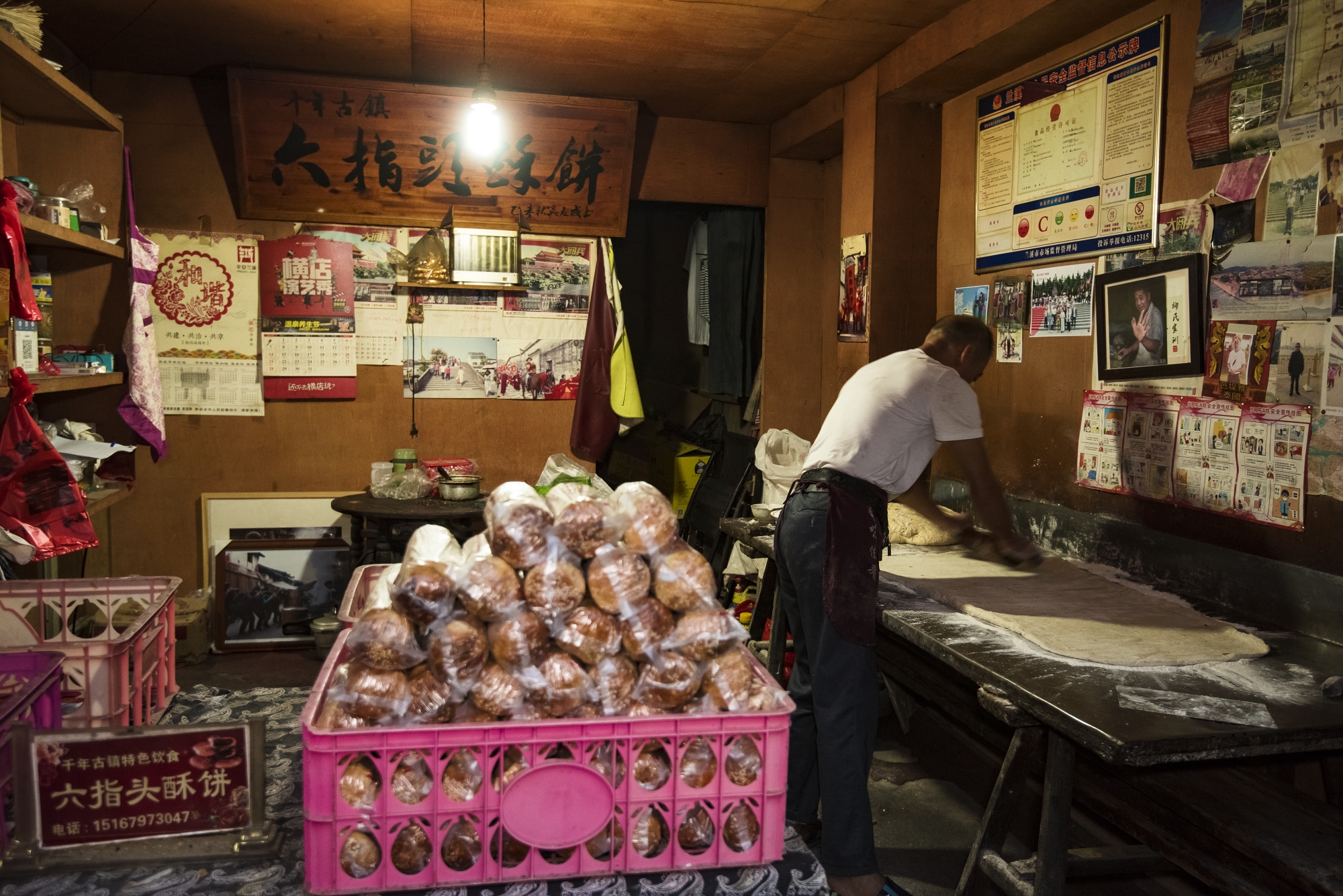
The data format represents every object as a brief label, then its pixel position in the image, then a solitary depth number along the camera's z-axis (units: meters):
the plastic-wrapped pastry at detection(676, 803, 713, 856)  1.33
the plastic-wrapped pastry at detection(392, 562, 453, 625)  1.33
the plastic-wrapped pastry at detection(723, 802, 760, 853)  1.34
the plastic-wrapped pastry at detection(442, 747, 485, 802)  1.26
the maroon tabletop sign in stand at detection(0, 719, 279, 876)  1.30
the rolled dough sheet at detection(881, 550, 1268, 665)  2.30
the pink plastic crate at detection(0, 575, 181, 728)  2.23
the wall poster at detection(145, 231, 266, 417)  4.86
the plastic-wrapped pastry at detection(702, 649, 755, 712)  1.36
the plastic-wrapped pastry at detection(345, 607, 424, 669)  1.31
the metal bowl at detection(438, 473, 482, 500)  4.60
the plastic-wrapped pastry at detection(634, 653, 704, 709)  1.35
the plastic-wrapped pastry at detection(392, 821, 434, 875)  1.26
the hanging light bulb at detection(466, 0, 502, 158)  3.88
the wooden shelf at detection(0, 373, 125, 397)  3.30
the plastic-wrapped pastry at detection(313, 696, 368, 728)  1.27
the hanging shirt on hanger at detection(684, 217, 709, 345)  5.80
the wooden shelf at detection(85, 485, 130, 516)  3.71
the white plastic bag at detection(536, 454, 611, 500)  4.94
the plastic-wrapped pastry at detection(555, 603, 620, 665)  1.35
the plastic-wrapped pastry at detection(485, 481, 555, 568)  1.40
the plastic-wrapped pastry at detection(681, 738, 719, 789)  1.32
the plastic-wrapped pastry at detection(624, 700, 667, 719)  1.33
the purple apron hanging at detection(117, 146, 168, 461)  4.37
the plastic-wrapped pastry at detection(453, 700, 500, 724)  1.32
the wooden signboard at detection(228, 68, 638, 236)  4.73
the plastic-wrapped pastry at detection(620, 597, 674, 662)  1.36
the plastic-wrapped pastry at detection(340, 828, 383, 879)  1.25
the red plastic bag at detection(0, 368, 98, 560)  2.99
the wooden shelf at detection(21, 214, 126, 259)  3.24
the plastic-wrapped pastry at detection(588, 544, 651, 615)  1.37
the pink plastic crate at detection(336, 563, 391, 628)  1.82
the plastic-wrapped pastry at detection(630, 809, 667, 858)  1.31
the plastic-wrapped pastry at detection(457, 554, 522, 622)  1.34
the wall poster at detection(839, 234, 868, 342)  4.48
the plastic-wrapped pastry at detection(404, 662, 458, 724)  1.30
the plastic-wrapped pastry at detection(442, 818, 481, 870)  1.27
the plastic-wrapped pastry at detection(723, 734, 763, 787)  1.33
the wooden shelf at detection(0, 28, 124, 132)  3.10
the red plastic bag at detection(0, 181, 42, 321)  2.88
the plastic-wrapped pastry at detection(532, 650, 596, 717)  1.32
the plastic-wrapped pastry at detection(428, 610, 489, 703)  1.31
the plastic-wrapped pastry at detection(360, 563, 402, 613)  1.48
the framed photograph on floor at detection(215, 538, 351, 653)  4.85
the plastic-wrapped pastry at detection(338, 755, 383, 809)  1.23
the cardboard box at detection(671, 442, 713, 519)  6.14
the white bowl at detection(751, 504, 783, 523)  3.85
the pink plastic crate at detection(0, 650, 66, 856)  1.48
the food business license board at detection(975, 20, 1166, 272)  3.13
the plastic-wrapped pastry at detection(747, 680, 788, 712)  1.36
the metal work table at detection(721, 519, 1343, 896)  1.80
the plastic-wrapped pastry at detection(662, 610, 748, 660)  1.37
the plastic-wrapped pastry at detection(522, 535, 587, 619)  1.36
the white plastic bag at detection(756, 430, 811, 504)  4.71
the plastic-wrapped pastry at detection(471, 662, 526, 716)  1.31
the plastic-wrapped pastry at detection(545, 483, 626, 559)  1.40
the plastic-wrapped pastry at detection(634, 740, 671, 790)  1.31
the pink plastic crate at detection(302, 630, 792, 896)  1.23
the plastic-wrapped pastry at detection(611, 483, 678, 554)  1.42
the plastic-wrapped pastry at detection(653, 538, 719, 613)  1.41
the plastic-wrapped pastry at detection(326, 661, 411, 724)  1.28
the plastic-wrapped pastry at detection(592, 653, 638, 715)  1.34
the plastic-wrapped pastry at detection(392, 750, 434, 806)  1.25
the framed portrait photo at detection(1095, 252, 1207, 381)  2.90
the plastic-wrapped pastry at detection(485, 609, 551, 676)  1.33
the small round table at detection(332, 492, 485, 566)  4.36
